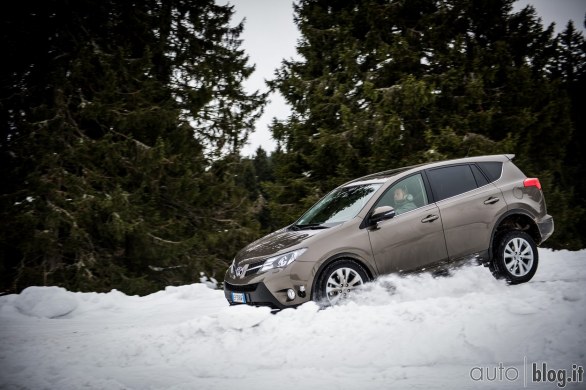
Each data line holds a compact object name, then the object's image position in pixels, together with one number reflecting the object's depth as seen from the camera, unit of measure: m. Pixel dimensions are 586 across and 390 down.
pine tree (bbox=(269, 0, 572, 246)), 13.68
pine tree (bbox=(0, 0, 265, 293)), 11.12
